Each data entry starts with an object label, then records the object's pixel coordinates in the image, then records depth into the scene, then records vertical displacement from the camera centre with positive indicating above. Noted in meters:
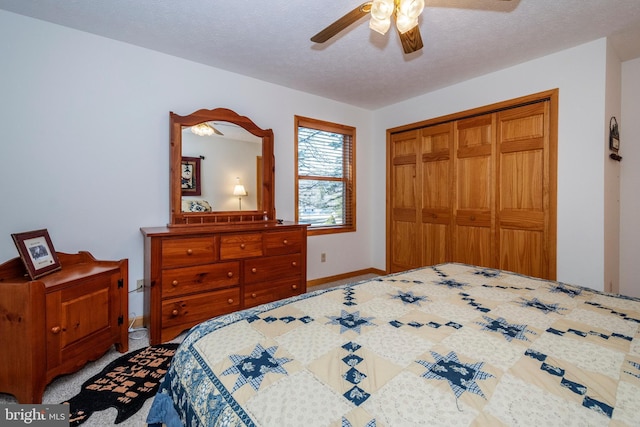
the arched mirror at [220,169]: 2.73 +0.40
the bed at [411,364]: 0.71 -0.48
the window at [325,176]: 3.78 +0.45
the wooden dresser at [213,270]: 2.24 -0.53
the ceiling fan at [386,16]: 1.46 +1.01
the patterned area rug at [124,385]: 1.59 -1.07
